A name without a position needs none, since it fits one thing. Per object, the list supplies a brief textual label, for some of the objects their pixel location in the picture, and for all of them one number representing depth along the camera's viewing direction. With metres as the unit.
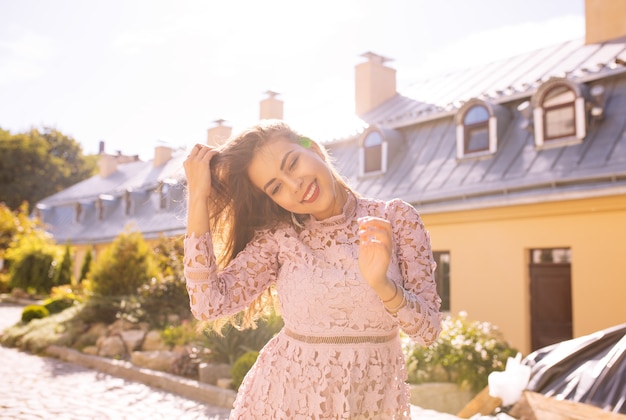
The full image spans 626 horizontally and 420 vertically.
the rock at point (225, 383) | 7.62
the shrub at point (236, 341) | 8.58
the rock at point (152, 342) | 10.35
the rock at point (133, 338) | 10.61
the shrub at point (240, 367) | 7.46
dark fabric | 4.19
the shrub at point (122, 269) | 12.77
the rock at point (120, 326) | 11.33
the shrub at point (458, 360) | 7.43
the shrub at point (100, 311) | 12.27
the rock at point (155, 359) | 9.05
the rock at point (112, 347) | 10.52
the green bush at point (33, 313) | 14.20
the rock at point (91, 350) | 10.74
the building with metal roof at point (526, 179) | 9.37
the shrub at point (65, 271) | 23.03
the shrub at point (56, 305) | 15.21
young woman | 1.78
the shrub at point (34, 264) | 23.39
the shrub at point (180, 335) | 9.94
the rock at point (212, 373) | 8.14
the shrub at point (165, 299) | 11.89
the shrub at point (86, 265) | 22.22
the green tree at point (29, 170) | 38.75
